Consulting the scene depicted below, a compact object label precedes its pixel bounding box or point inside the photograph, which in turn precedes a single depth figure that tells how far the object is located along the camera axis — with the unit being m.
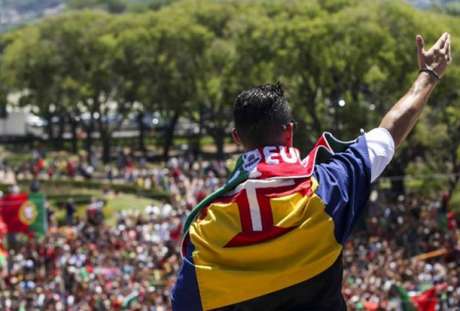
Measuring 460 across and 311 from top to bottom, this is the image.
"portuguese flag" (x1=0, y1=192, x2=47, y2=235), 24.97
